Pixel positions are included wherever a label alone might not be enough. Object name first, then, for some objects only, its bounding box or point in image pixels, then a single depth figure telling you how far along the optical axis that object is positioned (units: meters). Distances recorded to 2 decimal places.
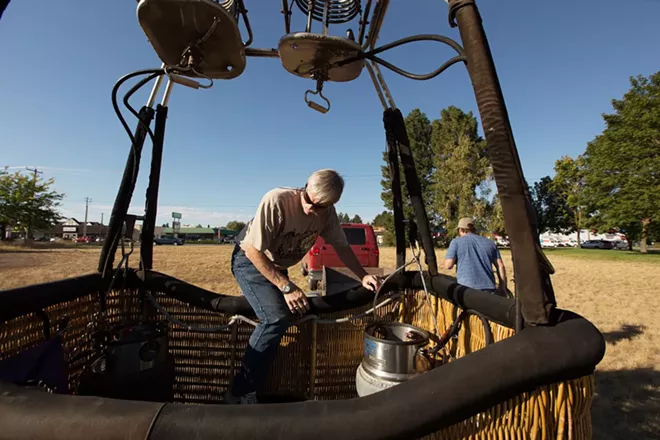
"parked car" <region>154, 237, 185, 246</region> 49.26
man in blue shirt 3.72
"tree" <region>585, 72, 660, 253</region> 21.14
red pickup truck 7.63
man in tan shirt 1.70
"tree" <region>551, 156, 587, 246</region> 36.63
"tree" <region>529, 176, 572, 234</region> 43.97
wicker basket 1.91
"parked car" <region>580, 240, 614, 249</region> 43.28
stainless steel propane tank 1.30
